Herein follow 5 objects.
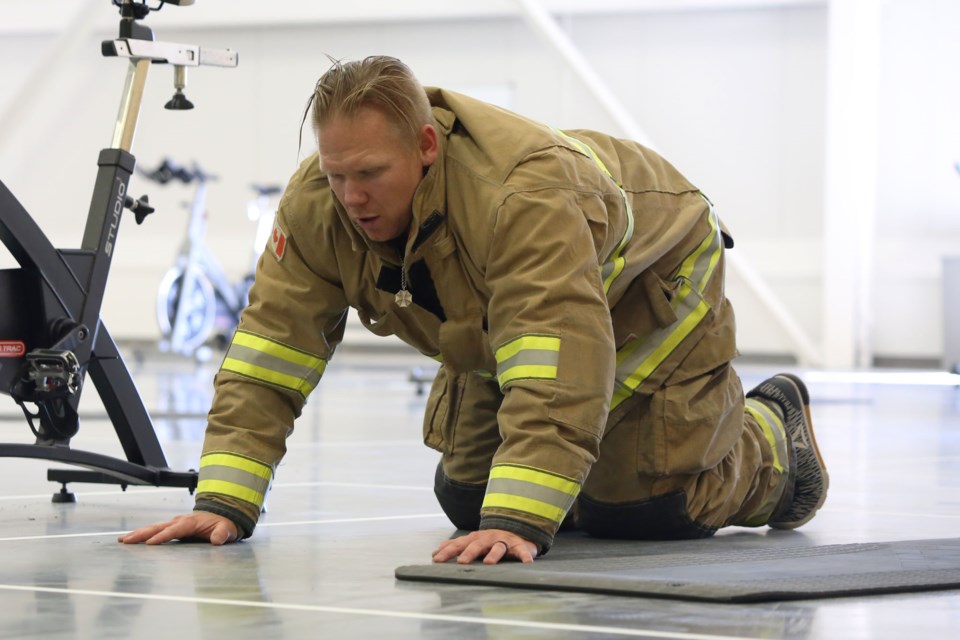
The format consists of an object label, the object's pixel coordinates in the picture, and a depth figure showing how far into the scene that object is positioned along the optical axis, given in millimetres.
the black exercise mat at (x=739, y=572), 3055
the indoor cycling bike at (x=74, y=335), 4662
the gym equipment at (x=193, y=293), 16212
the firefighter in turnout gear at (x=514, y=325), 3583
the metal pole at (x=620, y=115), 19822
